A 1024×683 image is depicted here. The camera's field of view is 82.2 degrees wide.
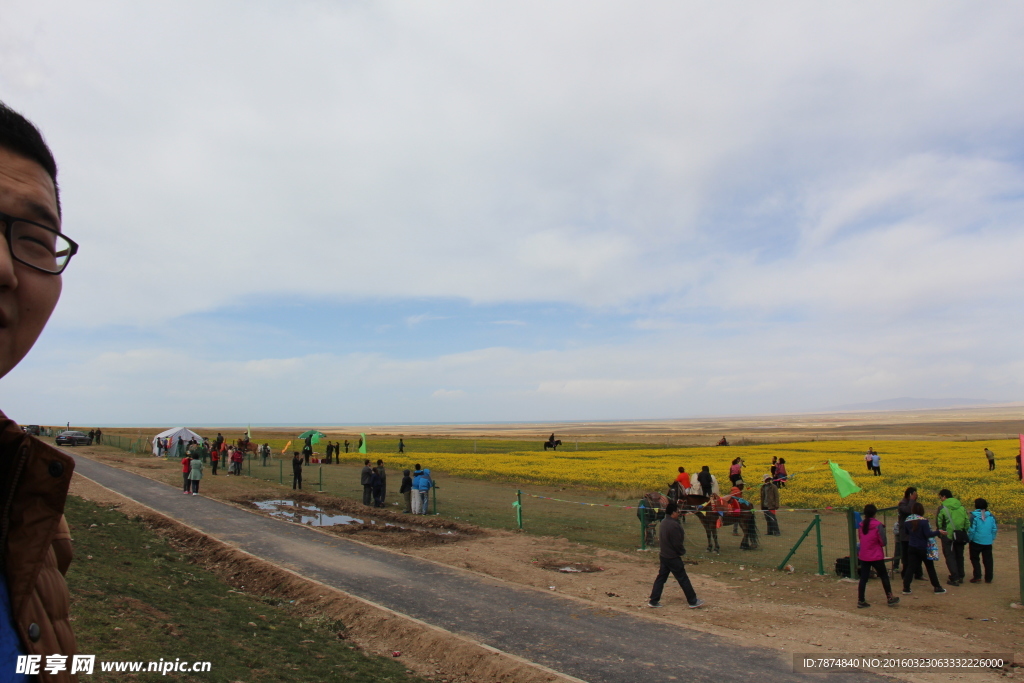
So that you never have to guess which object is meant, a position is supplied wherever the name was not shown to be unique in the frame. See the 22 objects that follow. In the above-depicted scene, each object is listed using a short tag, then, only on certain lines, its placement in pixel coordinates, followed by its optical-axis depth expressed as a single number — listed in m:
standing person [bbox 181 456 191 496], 26.20
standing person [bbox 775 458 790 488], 25.69
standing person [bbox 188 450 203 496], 25.77
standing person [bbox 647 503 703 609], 11.80
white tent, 49.50
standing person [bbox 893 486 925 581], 13.32
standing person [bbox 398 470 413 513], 23.83
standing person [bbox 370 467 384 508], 24.38
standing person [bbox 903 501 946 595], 12.91
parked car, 57.49
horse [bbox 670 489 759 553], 16.95
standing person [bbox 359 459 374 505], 24.60
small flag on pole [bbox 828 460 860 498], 15.57
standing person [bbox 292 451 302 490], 29.30
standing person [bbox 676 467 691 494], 21.66
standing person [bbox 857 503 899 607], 11.81
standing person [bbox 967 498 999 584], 13.48
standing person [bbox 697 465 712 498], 20.46
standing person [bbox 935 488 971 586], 13.48
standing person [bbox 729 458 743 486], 23.20
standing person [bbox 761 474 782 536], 19.06
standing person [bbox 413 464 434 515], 22.73
